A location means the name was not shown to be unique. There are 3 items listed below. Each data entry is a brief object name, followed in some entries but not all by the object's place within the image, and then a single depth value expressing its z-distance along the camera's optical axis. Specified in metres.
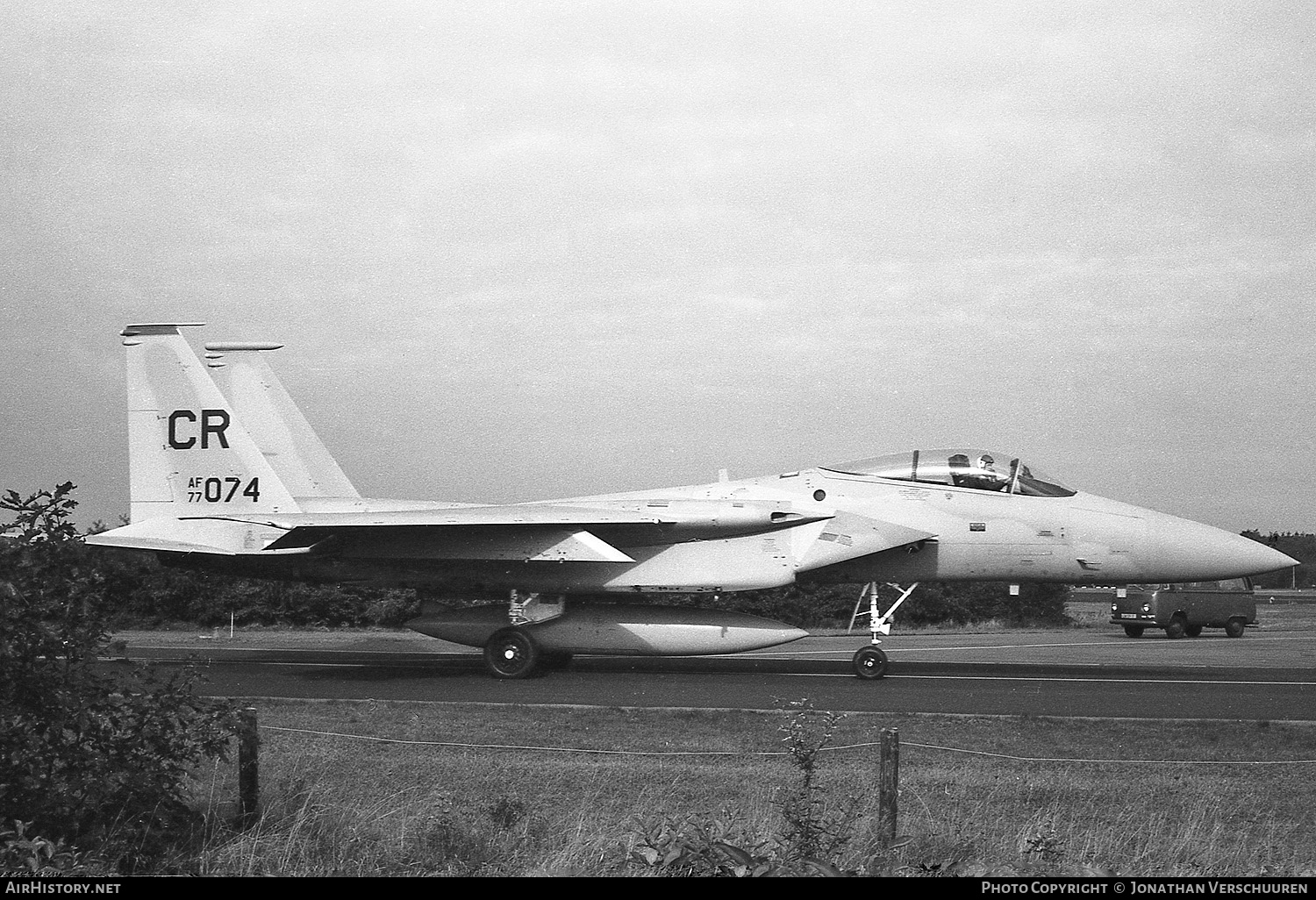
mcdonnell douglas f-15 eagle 16.58
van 31.36
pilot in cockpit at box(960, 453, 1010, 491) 17.02
